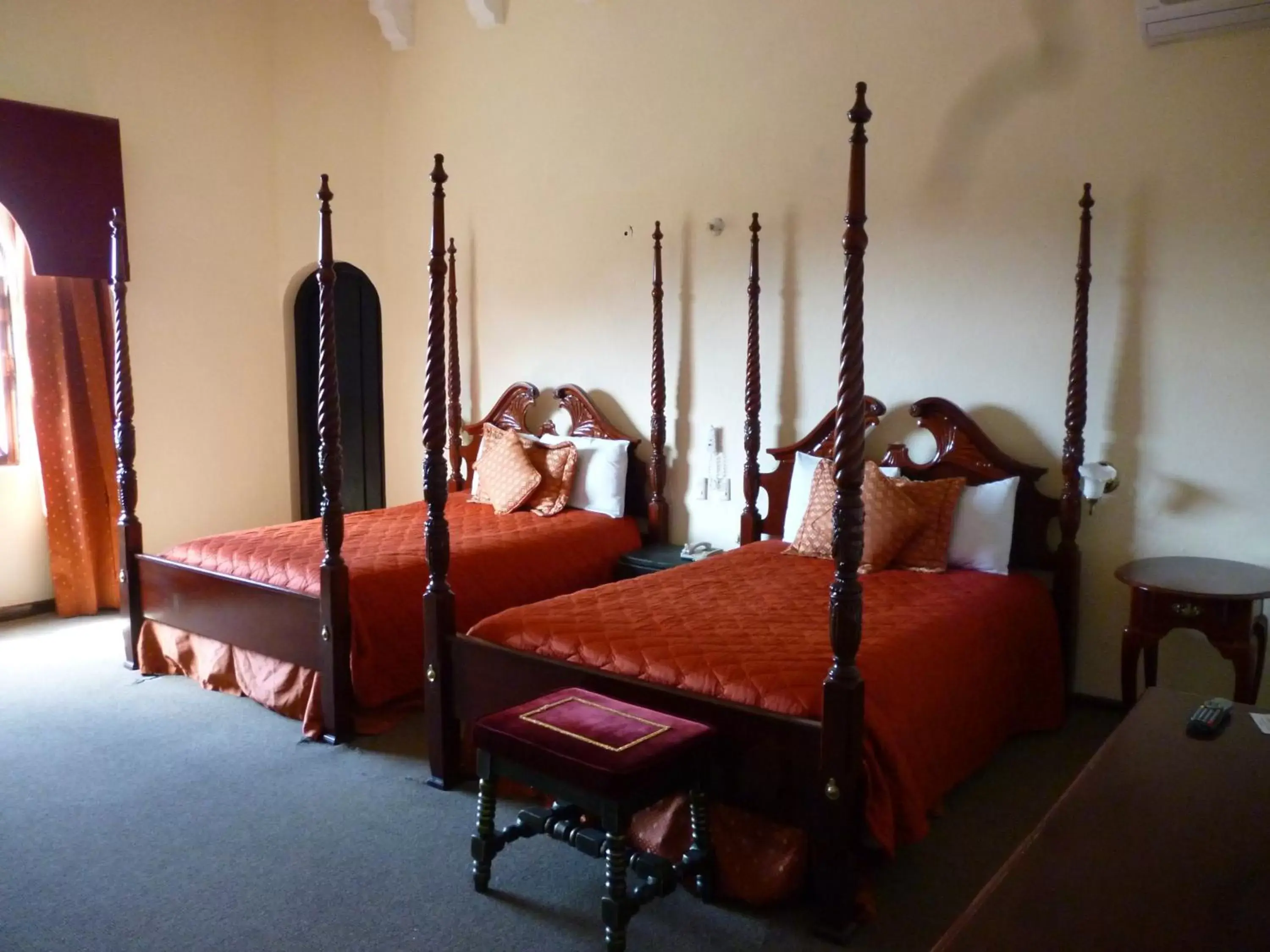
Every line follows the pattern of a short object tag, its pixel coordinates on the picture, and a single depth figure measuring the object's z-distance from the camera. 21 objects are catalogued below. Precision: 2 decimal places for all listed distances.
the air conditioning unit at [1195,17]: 2.86
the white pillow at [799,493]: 3.78
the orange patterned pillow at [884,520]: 3.29
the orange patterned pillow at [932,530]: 3.31
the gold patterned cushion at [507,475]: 4.43
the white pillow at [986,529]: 3.33
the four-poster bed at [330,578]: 3.10
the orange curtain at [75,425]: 4.57
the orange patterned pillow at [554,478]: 4.43
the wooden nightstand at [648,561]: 4.06
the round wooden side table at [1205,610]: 2.76
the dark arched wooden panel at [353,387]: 5.71
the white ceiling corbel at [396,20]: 5.09
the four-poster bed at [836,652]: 2.01
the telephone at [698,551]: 4.09
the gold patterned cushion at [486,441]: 4.63
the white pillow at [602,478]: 4.44
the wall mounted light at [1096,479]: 3.21
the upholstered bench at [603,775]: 1.97
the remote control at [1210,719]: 1.65
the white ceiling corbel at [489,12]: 4.80
